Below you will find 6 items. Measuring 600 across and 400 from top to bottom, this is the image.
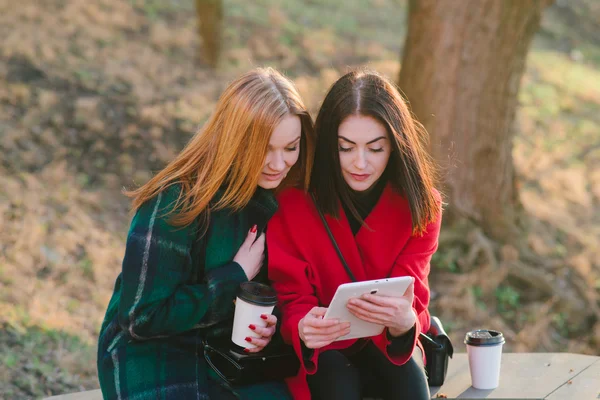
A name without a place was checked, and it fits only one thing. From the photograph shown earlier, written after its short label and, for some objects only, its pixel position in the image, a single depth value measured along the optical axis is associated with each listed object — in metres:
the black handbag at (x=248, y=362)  2.76
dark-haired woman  2.80
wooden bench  3.28
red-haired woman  2.67
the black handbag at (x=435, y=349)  3.11
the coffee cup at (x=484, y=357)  3.21
